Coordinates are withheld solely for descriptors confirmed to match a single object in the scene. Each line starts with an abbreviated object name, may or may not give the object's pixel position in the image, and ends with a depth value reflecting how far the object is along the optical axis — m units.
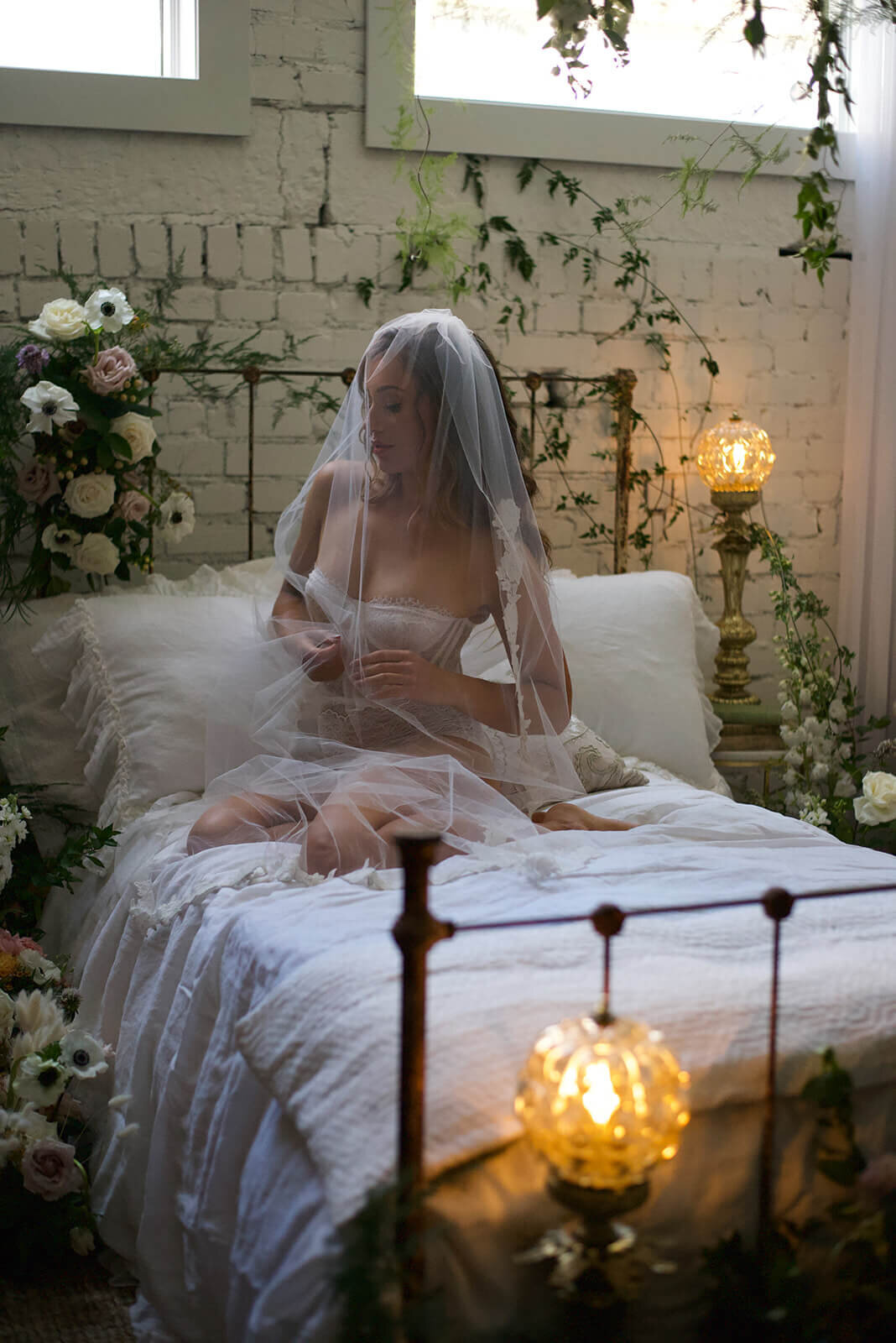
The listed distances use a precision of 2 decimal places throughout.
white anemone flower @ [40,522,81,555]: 2.88
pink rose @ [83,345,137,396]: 2.81
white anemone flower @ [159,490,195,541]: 3.05
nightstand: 3.40
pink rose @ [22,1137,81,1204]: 2.02
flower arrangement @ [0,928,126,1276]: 2.03
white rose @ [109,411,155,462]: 2.86
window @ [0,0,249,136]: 3.13
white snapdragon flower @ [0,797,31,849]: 2.33
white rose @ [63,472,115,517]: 2.84
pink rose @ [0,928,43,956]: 2.30
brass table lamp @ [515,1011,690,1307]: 1.10
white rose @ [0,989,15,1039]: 2.15
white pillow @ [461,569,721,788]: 2.92
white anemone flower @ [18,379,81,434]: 2.76
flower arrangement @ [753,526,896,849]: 3.27
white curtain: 3.58
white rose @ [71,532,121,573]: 2.87
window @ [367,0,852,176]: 3.36
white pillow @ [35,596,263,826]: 2.52
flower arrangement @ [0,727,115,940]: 2.34
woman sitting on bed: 2.33
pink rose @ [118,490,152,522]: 2.91
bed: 1.23
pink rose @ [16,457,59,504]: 2.87
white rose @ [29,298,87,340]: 2.81
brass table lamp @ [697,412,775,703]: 3.50
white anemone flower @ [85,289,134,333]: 2.85
